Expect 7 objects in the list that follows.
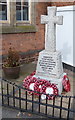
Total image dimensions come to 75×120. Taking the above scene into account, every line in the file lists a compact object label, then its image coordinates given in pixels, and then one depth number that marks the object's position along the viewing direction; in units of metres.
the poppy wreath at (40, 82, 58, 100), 2.68
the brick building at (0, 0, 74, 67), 4.26
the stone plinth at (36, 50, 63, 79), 2.84
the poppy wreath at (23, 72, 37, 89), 2.88
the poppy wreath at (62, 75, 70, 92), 2.94
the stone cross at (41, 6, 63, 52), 2.79
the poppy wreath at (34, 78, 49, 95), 2.73
